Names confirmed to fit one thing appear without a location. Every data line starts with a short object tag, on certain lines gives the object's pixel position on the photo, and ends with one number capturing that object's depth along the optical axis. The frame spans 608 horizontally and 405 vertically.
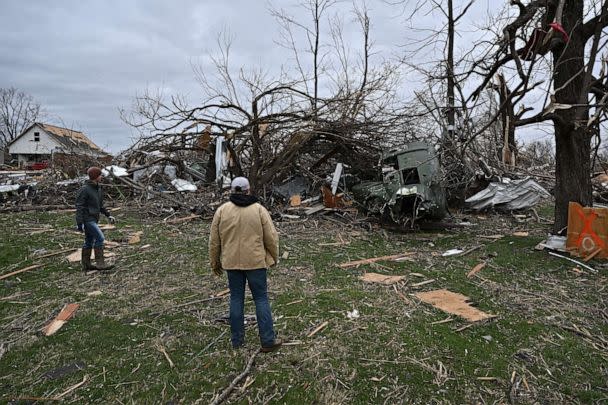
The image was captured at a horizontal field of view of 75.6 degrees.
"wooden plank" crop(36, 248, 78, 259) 7.38
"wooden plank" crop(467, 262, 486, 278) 6.18
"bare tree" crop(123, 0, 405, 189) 10.97
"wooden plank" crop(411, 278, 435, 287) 5.64
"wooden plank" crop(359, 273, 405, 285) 5.84
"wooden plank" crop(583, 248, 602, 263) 6.51
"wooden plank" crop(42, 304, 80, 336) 4.46
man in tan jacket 3.56
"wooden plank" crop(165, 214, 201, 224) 10.46
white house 45.81
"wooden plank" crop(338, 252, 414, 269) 6.78
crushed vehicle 8.70
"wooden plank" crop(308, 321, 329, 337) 4.07
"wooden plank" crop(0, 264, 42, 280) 6.41
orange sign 6.49
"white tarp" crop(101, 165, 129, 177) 13.03
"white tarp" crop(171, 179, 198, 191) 13.08
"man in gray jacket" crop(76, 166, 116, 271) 6.21
